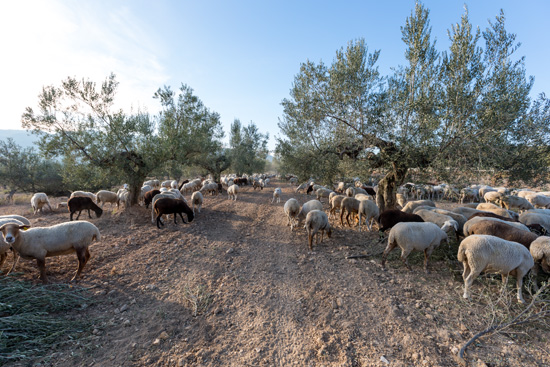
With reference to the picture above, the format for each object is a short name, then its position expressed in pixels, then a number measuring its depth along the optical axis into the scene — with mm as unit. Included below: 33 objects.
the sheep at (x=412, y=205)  11477
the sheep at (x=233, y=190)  19781
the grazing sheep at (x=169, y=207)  11031
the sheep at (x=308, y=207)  11102
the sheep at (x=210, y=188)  22345
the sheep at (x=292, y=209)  11047
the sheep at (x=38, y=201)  14294
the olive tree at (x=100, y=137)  10977
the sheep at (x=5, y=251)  5707
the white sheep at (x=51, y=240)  5527
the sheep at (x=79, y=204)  11959
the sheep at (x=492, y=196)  16156
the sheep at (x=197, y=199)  14344
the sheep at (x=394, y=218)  8742
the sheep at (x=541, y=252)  5578
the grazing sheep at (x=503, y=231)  6420
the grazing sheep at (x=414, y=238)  6613
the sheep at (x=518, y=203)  13933
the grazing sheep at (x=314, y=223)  8617
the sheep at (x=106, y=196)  14925
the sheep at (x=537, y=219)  8797
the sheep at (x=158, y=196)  11734
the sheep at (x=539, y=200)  15656
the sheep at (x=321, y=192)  18836
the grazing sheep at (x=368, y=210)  10430
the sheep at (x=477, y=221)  7245
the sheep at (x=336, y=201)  12497
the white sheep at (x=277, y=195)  18672
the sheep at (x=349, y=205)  11328
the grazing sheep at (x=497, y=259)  5266
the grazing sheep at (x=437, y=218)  7690
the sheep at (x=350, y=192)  16244
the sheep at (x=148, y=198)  13754
